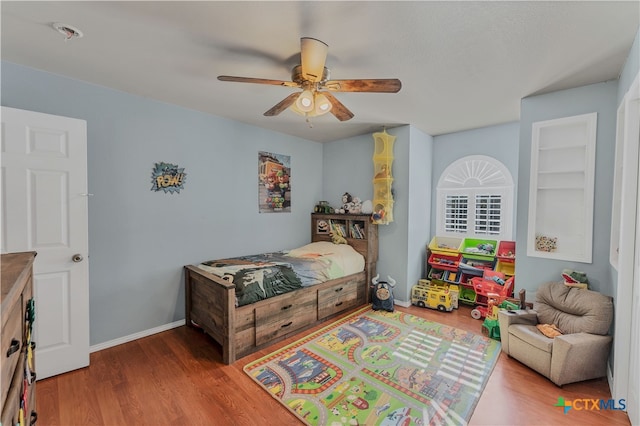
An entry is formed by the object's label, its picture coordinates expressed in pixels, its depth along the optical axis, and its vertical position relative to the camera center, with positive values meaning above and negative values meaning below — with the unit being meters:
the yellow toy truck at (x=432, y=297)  3.55 -1.20
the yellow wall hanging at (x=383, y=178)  3.67 +0.40
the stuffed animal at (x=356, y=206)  4.12 +0.01
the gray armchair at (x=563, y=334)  2.04 -1.01
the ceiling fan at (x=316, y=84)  1.64 +0.82
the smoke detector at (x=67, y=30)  1.68 +1.09
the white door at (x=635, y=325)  1.66 -0.73
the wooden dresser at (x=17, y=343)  0.82 -0.52
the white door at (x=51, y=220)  1.98 -0.15
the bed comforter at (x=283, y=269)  2.56 -0.70
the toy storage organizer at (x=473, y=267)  3.38 -0.80
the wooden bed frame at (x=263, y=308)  2.40 -1.08
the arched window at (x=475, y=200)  3.71 +0.13
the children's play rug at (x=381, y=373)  1.83 -1.37
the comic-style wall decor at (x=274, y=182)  3.85 +0.34
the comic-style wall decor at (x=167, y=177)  2.87 +0.28
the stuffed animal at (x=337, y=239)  4.11 -0.50
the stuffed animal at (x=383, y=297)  3.54 -1.19
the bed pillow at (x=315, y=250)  3.71 -0.64
